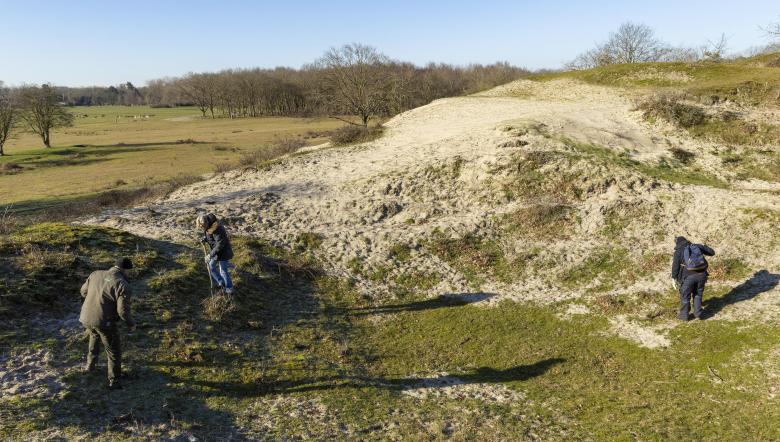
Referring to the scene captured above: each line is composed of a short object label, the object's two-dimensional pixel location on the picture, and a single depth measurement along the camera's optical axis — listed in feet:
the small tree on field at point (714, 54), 174.29
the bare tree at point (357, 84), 195.93
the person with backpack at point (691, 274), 46.14
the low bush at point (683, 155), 88.99
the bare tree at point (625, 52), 275.94
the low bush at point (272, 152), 120.57
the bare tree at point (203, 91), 476.95
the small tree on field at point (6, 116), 238.48
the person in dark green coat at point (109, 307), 32.19
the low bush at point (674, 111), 100.83
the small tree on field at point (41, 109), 258.57
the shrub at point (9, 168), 192.65
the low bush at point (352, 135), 114.11
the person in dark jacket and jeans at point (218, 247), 48.03
